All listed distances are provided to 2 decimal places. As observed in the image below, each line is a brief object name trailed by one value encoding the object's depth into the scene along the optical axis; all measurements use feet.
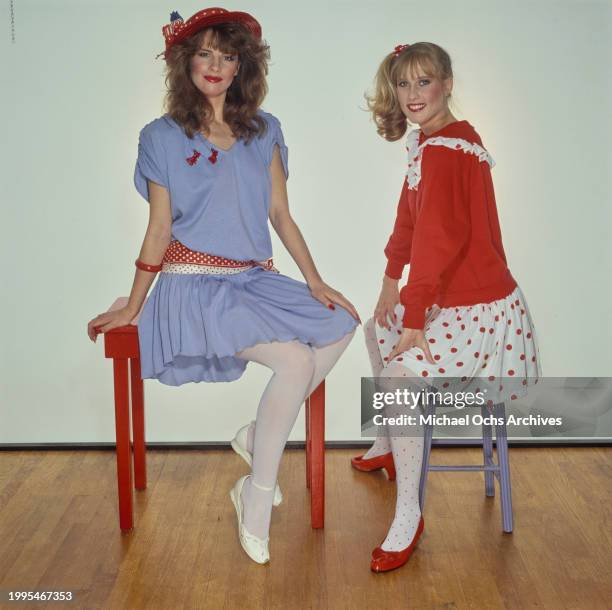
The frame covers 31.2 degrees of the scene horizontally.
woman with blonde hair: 9.57
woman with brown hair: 9.69
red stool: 9.93
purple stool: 10.28
